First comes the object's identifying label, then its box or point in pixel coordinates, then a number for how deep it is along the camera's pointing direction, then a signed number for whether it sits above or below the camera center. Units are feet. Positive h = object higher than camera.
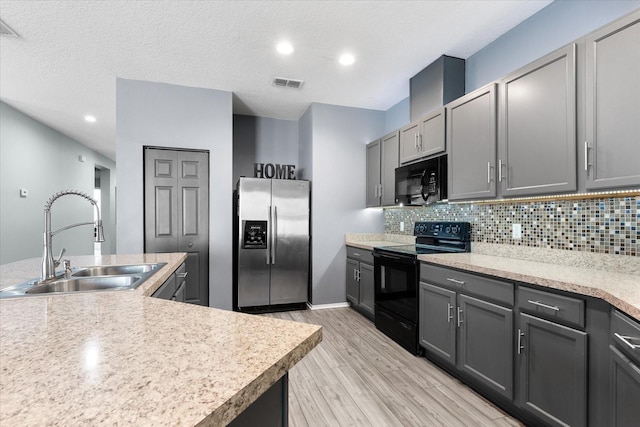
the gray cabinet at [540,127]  5.88 +1.78
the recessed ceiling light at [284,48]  9.07 +4.87
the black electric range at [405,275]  8.92 -1.97
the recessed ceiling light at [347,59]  9.66 +4.86
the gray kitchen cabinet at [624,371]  3.84 -2.07
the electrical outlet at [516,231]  8.00 -0.49
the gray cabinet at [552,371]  4.82 -2.67
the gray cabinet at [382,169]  12.06 +1.76
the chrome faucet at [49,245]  5.12 -0.56
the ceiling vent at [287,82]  11.32 +4.82
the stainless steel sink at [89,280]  4.66 -1.23
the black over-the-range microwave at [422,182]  9.27 +0.97
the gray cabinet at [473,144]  7.58 +1.79
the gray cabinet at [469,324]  6.09 -2.53
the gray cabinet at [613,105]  4.91 +1.79
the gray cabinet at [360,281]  11.75 -2.79
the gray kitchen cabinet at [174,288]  5.55 -1.57
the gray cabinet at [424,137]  9.34 +2.46
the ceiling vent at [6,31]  8.13 +4.85
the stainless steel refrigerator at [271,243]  12.67 -1.31
